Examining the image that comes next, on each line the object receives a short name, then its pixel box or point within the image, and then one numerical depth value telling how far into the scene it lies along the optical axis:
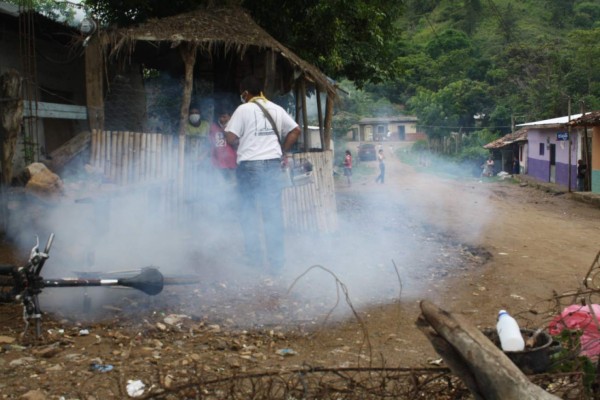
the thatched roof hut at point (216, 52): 6.95
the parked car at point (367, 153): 39.06
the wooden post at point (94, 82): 6.54
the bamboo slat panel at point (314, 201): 7.38
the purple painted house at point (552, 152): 22.16
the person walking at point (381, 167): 22.47
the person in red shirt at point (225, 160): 6.59
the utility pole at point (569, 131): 18.59
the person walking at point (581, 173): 20.66
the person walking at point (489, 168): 32.66
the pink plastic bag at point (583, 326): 2.96
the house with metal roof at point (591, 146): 17.95
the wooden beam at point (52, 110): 7.27
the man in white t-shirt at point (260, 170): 5.45
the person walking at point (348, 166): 22.55
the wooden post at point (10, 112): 5.61
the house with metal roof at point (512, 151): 31.48
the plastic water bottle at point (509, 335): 2.53
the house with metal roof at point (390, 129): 47.78
